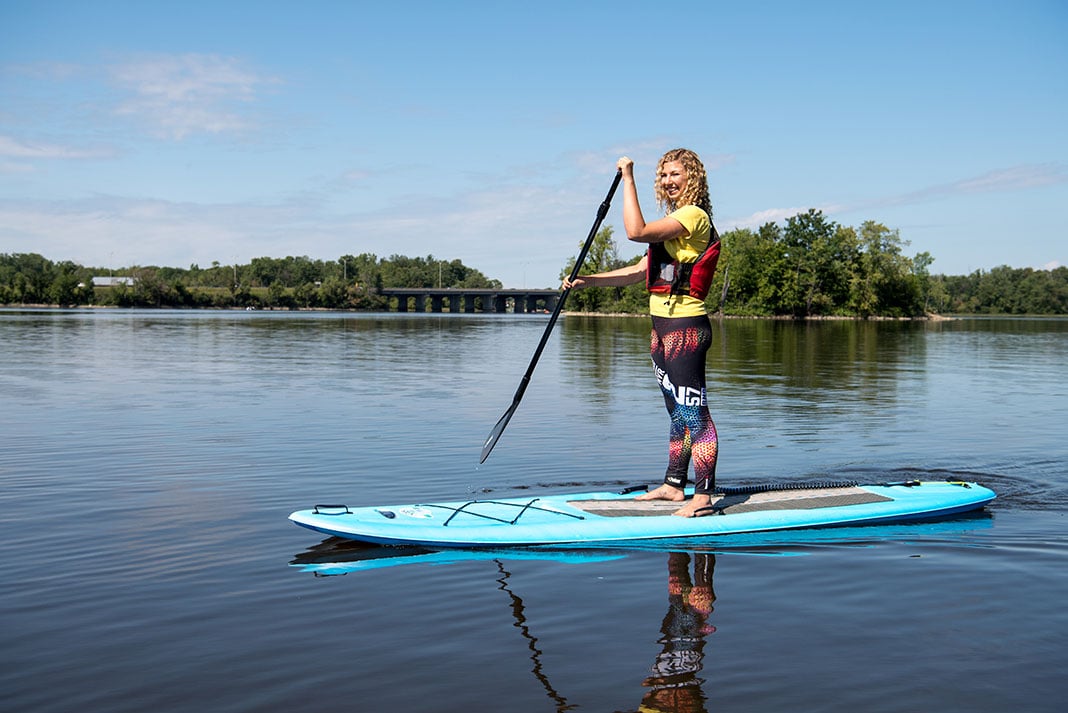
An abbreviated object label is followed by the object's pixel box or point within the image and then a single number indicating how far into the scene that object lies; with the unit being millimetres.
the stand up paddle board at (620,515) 6820
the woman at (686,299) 7191
